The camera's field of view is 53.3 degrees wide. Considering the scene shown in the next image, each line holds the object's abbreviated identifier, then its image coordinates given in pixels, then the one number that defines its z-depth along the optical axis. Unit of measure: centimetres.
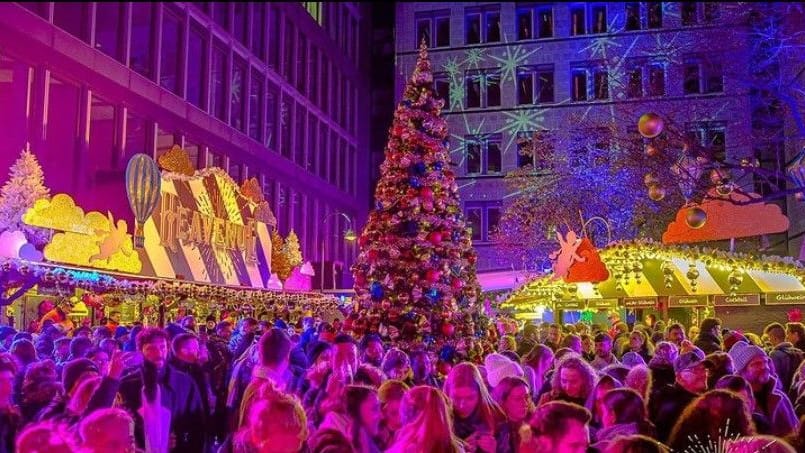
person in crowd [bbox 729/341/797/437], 602
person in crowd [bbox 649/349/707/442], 569
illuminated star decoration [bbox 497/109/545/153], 4016
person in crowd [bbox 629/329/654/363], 1132
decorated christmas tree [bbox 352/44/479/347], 1241
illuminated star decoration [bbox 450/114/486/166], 4103
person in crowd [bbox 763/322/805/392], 902
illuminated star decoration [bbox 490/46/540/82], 4072
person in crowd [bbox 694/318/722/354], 1052
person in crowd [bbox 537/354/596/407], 614
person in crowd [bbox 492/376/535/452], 548
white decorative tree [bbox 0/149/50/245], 1478
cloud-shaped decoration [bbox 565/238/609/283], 1592
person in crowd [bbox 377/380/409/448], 542
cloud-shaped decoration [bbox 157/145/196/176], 2152
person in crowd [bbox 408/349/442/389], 870
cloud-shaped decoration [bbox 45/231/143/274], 1536
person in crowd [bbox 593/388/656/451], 498
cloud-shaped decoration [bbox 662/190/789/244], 1587
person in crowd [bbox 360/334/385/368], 931
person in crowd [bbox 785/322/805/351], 1059
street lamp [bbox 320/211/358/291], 2725
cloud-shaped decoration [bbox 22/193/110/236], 1513
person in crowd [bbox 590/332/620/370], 1044
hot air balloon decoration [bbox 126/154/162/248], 1839
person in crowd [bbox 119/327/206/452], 647
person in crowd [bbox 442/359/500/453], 522
